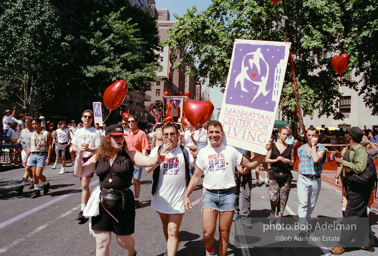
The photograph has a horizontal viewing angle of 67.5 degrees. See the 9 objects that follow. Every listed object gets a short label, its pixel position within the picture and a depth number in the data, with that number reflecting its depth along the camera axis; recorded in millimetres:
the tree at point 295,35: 14258
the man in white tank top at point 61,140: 12151
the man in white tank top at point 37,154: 7062
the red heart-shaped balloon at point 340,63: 10680
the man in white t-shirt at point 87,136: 5574
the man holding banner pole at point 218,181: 3432
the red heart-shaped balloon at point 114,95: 6160
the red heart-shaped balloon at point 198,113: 5246
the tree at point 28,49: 17469
